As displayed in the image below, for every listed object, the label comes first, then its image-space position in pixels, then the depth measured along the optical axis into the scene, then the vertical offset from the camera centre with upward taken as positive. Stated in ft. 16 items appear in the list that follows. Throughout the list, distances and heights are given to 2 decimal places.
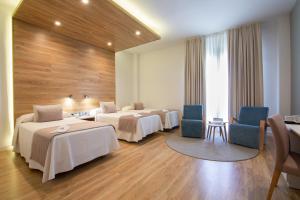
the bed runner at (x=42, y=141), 6.55 -1.89
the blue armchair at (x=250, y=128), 9.88 -2.13
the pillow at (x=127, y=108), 17.37 -1.10
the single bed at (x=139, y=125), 11.42 -2.26
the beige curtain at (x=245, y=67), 12.29 +2.57
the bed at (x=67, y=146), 6.41 -2.39
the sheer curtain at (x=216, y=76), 14.40 +2.21
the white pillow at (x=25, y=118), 9.48 -1.18
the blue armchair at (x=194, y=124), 12.62 -2.28
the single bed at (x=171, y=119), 14.76 -2.25
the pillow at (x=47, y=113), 9.80 -0.89
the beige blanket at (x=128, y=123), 11.51 -1.90
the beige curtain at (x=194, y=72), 15.25 +2.75
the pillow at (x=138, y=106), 17.97 -0.90
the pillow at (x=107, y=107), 14.93 -0.82
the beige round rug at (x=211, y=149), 8.83 -3.50
